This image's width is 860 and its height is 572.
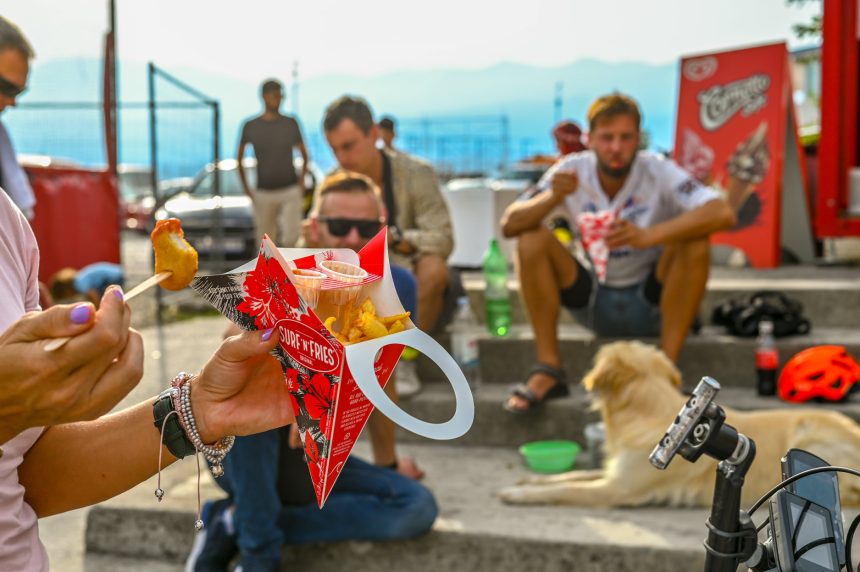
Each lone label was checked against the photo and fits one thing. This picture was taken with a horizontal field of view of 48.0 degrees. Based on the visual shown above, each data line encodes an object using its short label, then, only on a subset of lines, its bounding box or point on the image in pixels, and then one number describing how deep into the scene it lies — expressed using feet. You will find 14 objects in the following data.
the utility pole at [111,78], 25.26
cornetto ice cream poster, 23.65
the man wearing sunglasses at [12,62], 12.34
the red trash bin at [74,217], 29.27
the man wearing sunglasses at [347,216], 11.16
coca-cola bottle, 14.89
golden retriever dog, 11.41
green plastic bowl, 13.82
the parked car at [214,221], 30.76
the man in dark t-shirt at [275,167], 28.73
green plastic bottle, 17.98
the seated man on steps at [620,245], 14.90
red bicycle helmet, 14.07
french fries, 3.93
